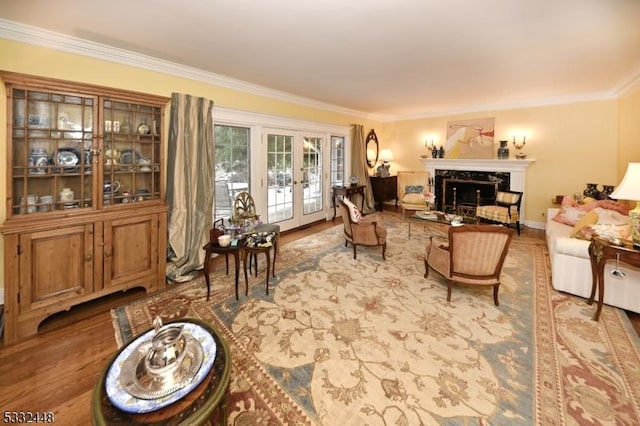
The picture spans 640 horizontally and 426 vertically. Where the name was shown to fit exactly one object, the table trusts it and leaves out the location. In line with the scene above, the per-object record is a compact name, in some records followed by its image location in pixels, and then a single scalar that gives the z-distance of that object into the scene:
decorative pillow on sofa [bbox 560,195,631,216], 3.67
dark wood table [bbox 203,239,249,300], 2.83
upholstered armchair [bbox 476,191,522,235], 5.16
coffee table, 4.19
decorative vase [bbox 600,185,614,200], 4.66
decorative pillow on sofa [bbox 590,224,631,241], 2.60
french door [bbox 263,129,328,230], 5.26
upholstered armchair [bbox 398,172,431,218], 6.29
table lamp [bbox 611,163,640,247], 2.38
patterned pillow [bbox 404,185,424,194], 6.56
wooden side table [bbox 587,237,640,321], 2.35
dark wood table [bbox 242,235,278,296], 2.98
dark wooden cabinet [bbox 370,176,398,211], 7.47
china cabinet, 2.31
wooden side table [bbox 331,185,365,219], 6.64
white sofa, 2.66
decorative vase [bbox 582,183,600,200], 4.77
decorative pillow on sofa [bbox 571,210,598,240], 3.02
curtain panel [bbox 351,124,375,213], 7.05
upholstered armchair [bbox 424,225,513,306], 2.66
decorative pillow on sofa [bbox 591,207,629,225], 3.27
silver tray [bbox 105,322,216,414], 1.12
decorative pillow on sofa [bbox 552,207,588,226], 4.07
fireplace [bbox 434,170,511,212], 6.14
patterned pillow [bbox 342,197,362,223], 4.08
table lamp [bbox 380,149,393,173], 7.62
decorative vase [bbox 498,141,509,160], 5.91
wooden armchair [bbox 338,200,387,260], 4.02
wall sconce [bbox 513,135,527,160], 5.76
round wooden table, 1.06
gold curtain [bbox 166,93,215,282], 3.55
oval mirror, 7.62
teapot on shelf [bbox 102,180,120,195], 2.89
